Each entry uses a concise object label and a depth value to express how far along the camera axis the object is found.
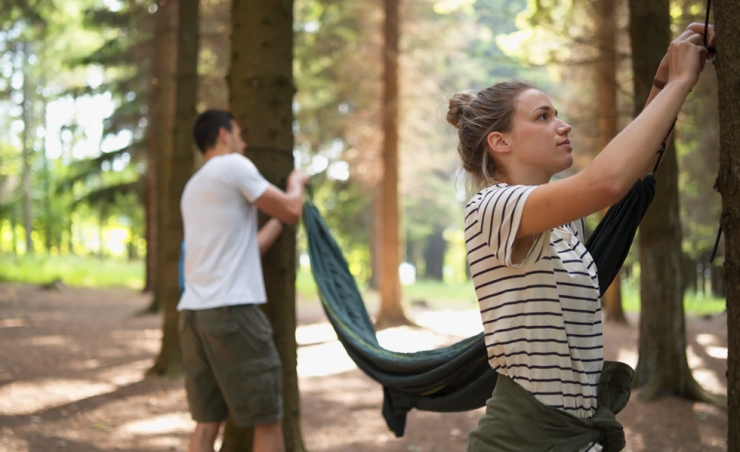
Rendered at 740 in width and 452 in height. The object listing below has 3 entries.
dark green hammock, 2.08
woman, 1.55
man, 3.28
